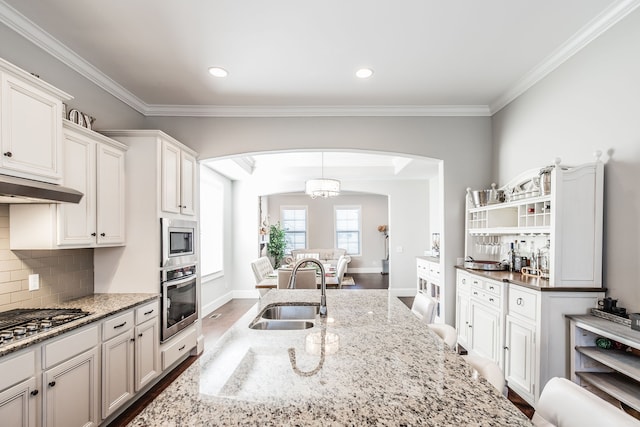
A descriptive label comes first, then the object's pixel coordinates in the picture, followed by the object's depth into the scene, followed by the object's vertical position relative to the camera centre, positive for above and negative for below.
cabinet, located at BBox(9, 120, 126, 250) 2.18 +0.04
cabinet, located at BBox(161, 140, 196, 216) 3.10 +0.34
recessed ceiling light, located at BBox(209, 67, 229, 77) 2.91 +1.26
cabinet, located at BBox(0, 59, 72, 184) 1.77 +0.50
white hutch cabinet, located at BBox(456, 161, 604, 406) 2.36 -0.55
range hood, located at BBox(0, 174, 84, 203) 1.70 +0.12
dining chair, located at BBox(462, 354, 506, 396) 1.30 -0.65
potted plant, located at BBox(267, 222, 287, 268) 8.60 -0.83
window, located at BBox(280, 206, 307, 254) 10.62 -0.35
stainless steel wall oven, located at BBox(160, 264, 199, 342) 3.01 -0.86
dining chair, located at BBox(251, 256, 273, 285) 4.79 -0.87
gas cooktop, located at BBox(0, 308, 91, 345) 1.71 -0.63
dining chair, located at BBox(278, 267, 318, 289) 4.28 -0.85
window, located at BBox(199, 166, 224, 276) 5.67 -0.15
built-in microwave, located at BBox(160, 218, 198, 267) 3.02 -0.29
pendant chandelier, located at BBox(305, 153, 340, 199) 5.26 +0.42
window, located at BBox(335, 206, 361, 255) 10.77 -0.48
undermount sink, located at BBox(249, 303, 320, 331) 2.05 -0.66
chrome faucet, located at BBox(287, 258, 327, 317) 1.90 -0.48
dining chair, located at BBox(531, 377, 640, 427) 0.87 -0.56
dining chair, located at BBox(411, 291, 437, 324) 2.24 -0.67
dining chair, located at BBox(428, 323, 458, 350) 1.79 -0.69
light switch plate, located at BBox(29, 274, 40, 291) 2.28 -0.48
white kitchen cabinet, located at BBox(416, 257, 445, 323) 3.97 -0.98
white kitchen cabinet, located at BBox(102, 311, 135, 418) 2.26 -1.07
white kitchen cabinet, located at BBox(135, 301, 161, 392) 2.63 -1.10
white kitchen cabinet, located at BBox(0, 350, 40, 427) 1.56 -0.88
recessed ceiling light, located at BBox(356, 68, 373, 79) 2.94 +1.27
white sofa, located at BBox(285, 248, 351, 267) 9.95 -1.22
